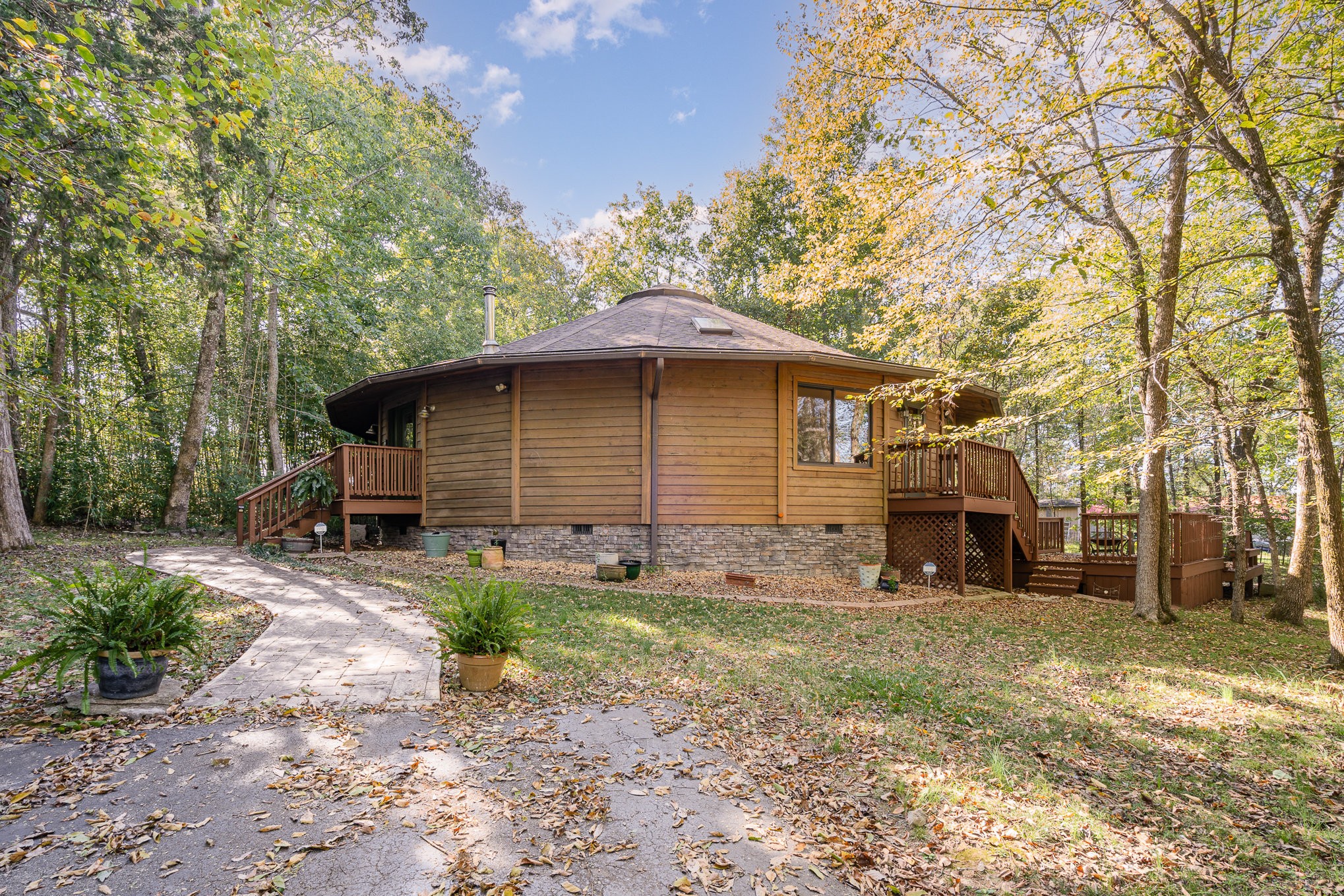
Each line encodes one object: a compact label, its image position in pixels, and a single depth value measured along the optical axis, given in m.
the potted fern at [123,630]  3.28
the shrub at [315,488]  10.62
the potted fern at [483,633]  4.01
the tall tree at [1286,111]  4.89
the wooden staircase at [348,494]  10.44
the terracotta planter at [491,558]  9.41
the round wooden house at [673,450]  9.70
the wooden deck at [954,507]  9.91
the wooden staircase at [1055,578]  11.06
